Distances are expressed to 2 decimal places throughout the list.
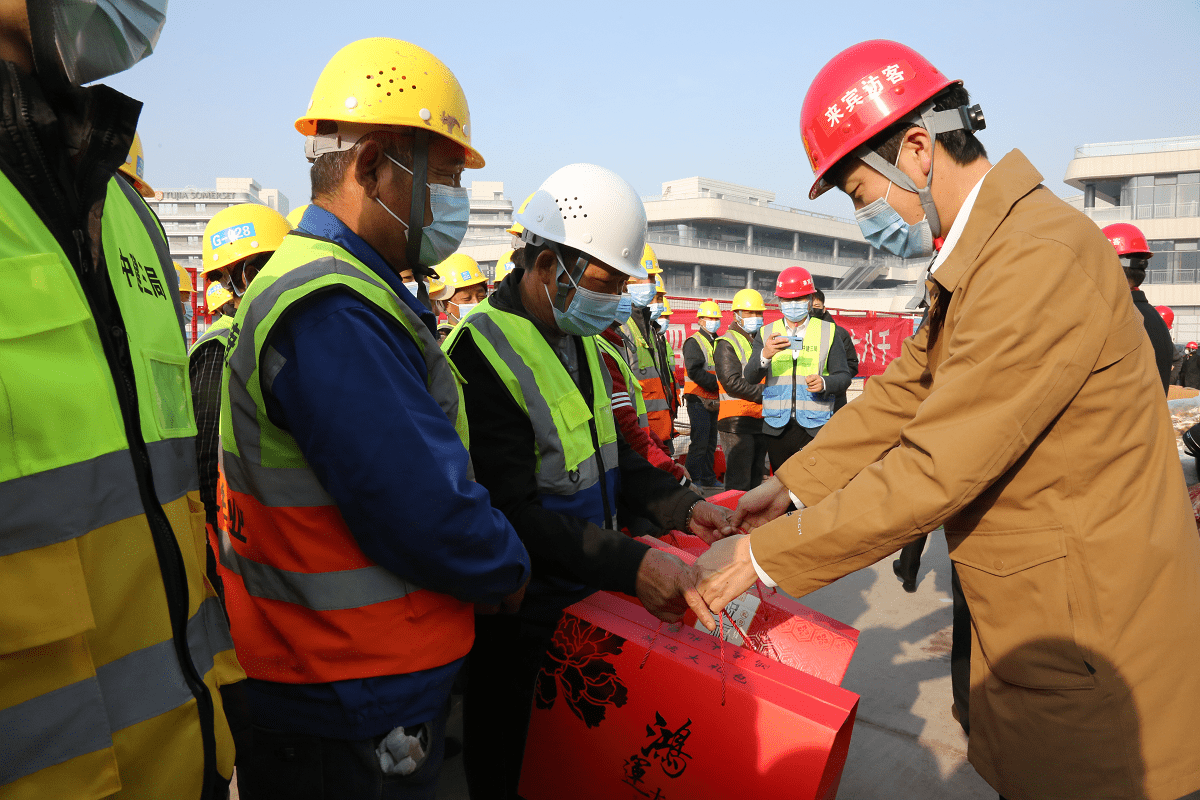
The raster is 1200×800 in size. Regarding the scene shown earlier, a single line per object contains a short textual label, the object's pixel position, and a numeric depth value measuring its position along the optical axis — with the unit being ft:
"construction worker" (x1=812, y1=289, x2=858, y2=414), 22.81
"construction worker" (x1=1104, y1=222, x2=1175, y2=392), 14.73
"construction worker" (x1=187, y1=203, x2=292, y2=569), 11.37
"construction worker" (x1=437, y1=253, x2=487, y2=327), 24.66
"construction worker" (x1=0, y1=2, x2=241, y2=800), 3.10
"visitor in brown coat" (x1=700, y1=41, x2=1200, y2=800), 5.07
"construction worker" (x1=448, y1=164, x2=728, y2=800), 6.88
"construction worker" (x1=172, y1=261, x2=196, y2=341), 22.94
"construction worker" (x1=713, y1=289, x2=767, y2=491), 25.57
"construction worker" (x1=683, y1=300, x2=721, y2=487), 30.94
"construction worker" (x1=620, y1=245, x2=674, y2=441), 21.49
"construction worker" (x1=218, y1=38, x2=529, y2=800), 4.63
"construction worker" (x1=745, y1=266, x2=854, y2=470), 22.18
